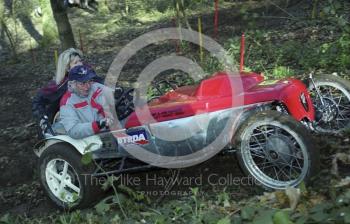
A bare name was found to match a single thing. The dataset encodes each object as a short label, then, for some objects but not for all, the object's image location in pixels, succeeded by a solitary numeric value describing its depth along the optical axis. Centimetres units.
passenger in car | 589
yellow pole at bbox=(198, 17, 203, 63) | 1115
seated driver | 512
